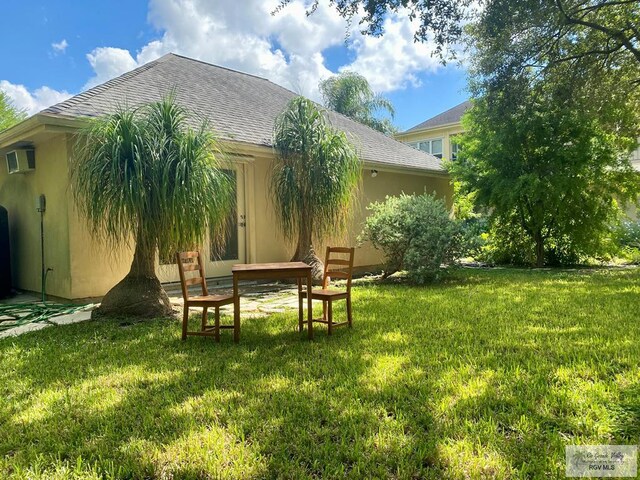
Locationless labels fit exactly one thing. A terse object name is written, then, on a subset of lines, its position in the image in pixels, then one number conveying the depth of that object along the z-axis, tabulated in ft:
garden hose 18.28
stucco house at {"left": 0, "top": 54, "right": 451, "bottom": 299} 21.62
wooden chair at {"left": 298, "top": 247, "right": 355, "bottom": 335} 14.74
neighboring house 81.46
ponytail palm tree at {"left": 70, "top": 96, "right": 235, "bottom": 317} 16.58
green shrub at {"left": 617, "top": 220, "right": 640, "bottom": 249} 43.69
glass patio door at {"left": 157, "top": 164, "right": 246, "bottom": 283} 27.12
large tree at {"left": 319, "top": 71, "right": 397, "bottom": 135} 86.33
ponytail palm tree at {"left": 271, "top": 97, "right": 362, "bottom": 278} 26.61
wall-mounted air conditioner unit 23.68
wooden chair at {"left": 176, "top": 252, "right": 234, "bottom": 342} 14.25
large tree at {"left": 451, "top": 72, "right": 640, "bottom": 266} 32.01
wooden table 13.94
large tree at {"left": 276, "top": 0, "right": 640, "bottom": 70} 23.56
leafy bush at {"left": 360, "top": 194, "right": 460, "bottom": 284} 25.86
